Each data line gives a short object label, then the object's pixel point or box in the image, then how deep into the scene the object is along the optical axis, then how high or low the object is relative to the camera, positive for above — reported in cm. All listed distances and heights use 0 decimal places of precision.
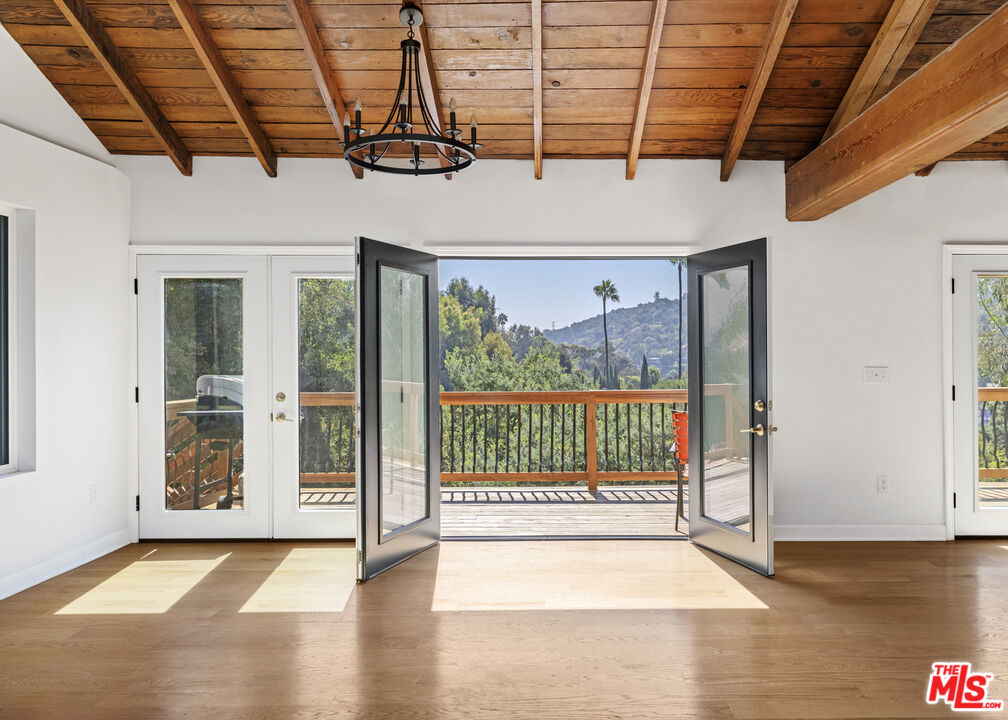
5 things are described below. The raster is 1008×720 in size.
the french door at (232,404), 438 -28
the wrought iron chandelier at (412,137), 267 +97
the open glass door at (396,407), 374 -29
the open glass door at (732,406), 376 -30
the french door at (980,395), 441 -26
